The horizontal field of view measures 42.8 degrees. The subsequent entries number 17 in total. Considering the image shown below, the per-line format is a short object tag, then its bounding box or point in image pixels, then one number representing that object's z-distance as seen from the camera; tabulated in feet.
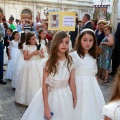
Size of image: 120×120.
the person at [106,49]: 14.60
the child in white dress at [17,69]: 12.47
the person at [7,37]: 17.72
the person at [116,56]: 16.47
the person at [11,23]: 24.99
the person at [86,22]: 16.36
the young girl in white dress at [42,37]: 12.62
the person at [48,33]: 17.31
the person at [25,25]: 21.25
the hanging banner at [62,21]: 12.73
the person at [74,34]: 17.70
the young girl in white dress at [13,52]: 14.96
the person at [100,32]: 16.17
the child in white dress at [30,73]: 10.19
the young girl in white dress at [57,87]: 5.78
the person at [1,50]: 13.28
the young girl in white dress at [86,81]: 7.22
